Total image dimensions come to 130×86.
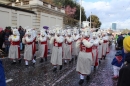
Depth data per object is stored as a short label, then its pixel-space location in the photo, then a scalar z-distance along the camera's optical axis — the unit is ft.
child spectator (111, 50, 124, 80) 27.17
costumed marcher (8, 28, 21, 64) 34.73
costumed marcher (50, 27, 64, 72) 31.15
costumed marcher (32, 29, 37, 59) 35.89
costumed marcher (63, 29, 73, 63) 38.93
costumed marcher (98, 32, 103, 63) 39.70
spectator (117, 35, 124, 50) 25.03
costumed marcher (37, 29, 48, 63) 38.83
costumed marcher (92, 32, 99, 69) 29.14
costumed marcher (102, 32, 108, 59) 45.65
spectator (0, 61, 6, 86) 9.20
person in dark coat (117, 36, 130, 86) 8.03
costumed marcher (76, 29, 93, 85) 24.47
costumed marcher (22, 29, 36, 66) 34.47
